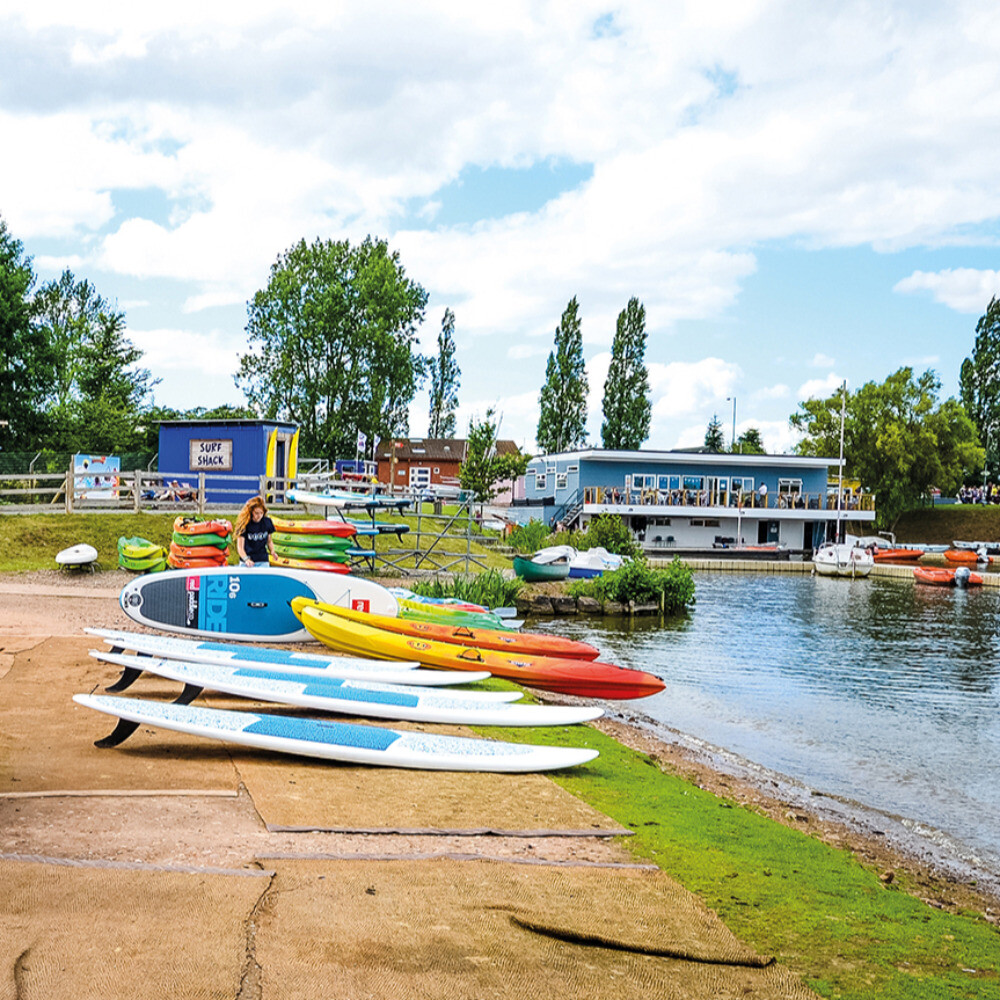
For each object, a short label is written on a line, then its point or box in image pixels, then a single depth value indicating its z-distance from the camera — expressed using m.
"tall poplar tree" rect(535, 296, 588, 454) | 72.88
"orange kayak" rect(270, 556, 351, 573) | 17.59
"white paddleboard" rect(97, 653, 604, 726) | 8.97
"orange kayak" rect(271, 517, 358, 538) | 20.66
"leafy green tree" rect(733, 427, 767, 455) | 84.91
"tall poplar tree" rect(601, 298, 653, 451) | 73.50
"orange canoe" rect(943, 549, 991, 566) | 49.08
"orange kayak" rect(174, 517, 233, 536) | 20.45
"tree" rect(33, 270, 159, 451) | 48.19
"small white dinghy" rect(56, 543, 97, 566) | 20.50
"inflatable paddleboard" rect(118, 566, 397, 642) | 13.09
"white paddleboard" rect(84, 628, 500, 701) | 10.11
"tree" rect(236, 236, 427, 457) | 54.66
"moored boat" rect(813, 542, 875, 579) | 45.41
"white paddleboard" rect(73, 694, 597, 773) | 7.49
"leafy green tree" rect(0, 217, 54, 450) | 39.19
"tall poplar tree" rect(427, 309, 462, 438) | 82.62
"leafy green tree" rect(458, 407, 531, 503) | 47.88
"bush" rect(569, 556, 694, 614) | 28.81
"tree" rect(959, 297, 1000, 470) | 76.56
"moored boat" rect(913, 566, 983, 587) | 42.31
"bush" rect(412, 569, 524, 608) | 20.80
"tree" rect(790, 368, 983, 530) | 64.81
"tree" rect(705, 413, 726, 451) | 88.56
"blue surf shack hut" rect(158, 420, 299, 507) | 35.06
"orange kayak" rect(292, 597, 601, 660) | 13.12
